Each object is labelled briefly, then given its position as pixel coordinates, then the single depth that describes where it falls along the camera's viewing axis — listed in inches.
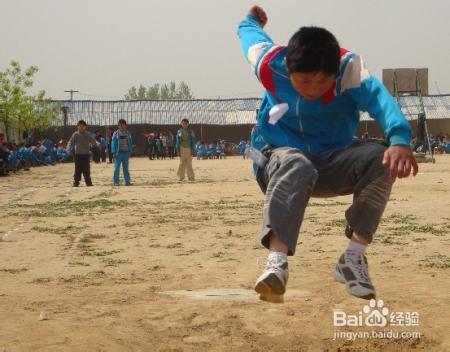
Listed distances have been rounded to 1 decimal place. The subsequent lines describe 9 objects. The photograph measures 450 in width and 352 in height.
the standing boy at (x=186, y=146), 850.1
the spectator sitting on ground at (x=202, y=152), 1923.0
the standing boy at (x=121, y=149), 796.6
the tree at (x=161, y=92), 5772.6
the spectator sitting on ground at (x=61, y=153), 1707.7
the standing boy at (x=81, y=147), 766.5
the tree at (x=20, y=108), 1769.2
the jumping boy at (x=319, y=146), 161.5
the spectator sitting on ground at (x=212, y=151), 1951.3
